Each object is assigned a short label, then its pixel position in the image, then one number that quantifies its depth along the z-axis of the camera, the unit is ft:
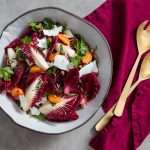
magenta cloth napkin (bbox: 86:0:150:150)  3.56
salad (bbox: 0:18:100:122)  3.34
